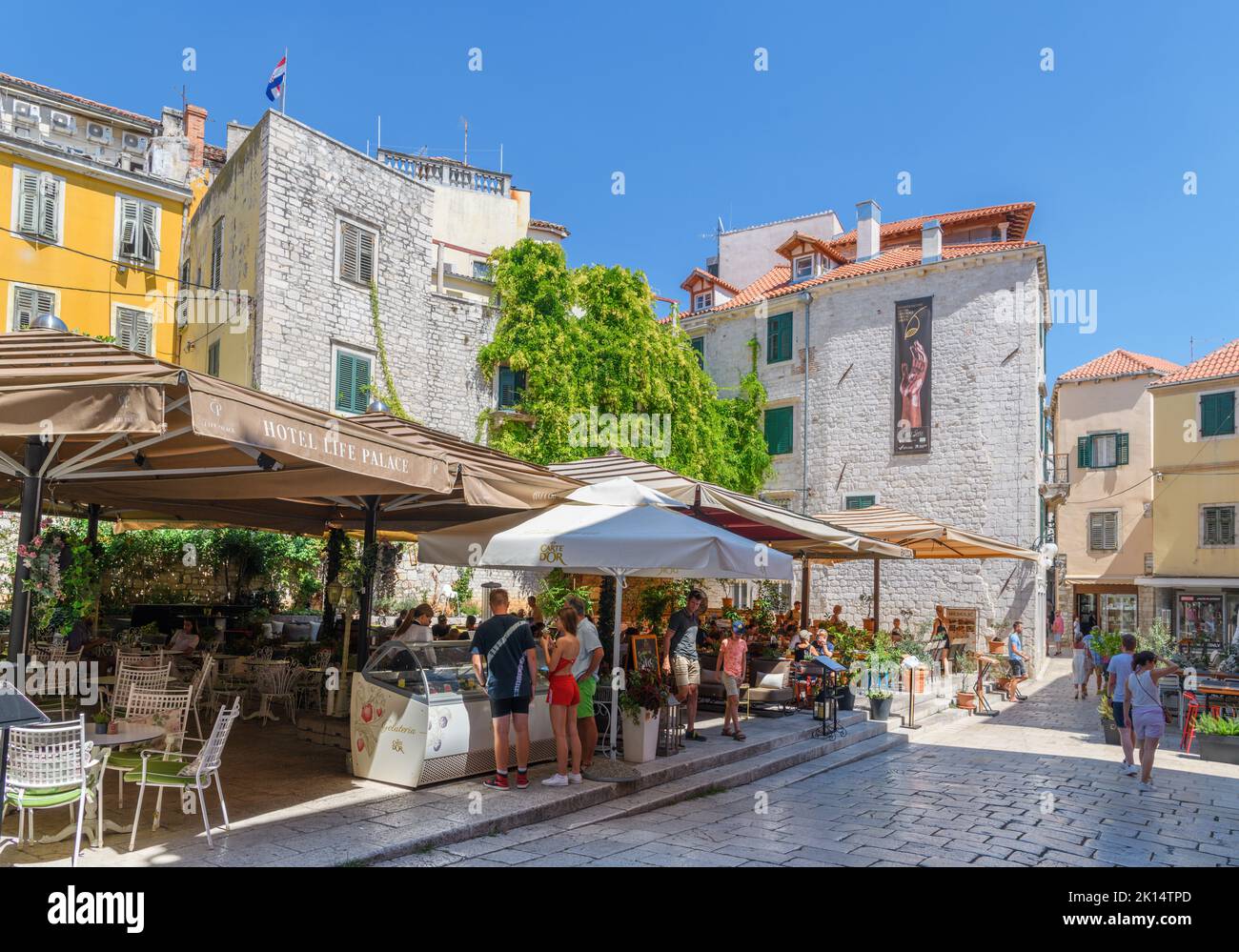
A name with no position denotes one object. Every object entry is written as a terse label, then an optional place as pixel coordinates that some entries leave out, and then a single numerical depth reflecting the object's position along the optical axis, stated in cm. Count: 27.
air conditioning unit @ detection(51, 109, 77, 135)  2550
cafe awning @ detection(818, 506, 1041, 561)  1567
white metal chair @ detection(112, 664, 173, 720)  840
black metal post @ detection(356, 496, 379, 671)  913
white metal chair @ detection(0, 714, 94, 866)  523
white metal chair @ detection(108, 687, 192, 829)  678
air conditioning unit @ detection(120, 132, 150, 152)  2684
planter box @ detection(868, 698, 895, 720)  1351
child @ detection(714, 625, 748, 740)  1048
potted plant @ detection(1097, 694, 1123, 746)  1305
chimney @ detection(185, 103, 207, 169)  2703
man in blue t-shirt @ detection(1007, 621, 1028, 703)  1848
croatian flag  2133
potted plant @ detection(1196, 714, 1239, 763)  1173
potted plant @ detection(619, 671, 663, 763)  891
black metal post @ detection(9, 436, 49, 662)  578
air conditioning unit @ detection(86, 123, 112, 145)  2633
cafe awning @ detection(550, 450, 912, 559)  1077
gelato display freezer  762
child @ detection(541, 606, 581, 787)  786
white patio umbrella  809
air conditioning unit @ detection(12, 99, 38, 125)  2456
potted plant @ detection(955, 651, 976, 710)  1659
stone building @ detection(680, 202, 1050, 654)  2381
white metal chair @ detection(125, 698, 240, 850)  584
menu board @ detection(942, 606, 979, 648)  2331
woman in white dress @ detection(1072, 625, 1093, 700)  1944
